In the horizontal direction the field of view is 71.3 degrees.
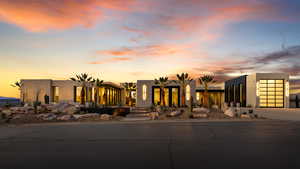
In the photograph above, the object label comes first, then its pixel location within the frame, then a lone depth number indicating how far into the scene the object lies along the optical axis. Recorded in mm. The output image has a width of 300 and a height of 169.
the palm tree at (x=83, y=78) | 38853
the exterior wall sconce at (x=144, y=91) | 39322
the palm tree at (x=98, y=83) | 39719
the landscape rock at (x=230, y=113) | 18781
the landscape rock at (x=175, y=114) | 18719
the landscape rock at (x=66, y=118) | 16534
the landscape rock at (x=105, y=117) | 16891
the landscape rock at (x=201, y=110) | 21659
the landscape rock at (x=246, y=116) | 17700
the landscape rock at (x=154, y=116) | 17388
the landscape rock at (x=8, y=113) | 19086
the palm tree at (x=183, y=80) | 35688
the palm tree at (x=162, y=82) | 37312
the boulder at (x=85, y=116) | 17006
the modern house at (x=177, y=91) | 34281
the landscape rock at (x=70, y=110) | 21166
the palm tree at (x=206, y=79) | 37012
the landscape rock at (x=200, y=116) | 18125
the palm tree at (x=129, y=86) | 49156
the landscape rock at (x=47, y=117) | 16684
